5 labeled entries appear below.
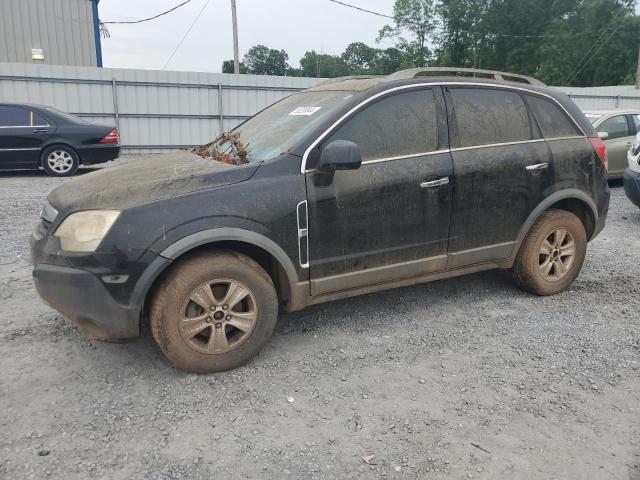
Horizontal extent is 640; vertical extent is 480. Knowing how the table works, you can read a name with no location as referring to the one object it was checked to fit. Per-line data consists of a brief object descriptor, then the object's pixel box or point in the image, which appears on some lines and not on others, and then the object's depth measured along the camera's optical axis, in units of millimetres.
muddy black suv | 2881
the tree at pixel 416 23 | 57375
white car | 6809
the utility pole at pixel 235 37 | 22094
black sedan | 9891
